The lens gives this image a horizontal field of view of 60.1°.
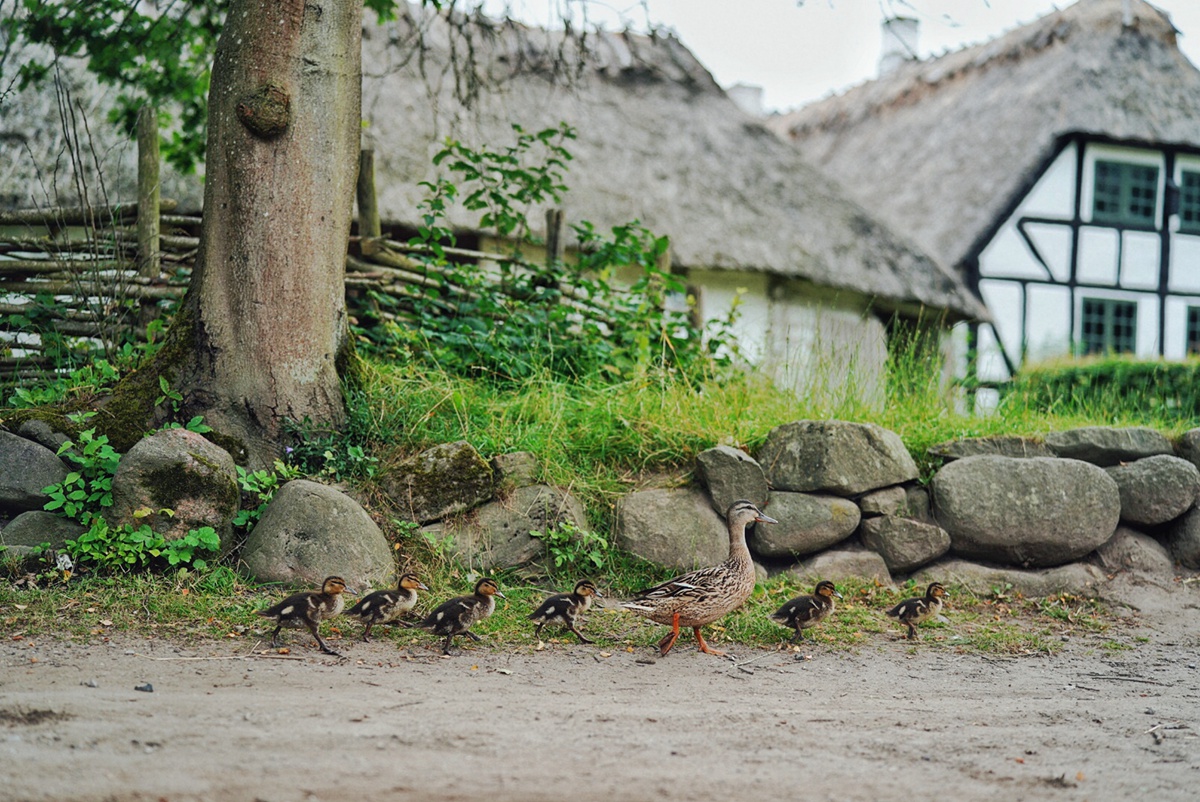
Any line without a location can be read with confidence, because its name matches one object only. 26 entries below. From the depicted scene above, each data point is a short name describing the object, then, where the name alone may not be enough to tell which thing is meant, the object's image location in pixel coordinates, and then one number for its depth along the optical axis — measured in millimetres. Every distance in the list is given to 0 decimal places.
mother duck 4754
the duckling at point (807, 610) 5066
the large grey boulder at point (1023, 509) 6219
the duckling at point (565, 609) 4863
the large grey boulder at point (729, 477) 5988
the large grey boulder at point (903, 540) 6164
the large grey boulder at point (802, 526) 6047
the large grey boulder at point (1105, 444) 6684
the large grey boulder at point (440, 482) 5648
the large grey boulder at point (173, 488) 5102
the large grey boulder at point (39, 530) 5137
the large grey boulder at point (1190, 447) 6883
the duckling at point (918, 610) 5332
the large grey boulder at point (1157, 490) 6543
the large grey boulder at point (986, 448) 6582
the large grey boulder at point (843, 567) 6031
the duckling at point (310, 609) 4426
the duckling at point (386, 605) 4656
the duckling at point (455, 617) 4625
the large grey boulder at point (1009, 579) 6180
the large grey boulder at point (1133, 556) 6473
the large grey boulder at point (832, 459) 6152
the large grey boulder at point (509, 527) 5633
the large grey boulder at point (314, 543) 5145
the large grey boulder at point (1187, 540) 6594
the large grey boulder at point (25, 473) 5270
